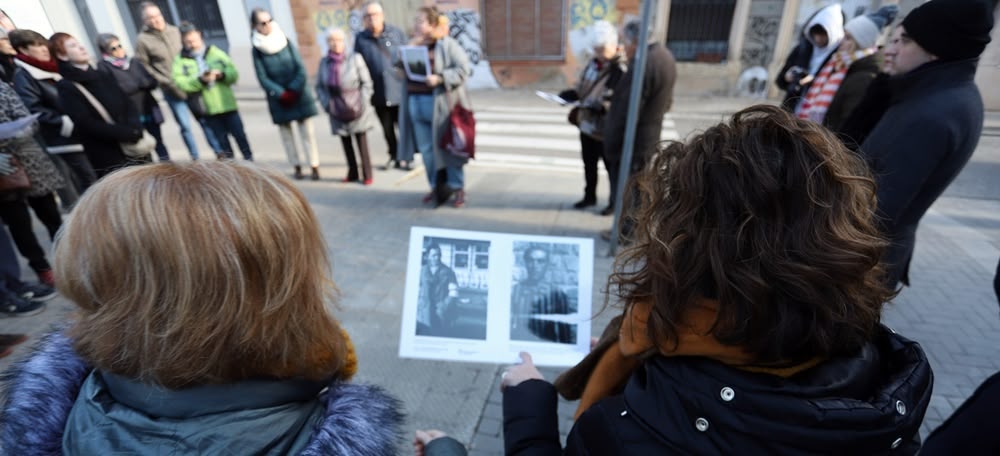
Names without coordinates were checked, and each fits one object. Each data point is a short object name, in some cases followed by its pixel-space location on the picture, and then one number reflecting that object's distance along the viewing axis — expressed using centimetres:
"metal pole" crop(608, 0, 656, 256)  270
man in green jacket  476
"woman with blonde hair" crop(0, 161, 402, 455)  74
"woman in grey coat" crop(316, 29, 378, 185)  470
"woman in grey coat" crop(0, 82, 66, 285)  262
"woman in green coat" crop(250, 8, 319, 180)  453
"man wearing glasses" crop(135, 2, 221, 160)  449
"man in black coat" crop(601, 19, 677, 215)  328
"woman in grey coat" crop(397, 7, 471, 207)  402
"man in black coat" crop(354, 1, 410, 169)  488
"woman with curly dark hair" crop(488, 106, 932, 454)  70
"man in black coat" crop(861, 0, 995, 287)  166
